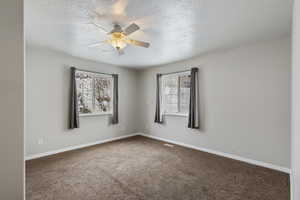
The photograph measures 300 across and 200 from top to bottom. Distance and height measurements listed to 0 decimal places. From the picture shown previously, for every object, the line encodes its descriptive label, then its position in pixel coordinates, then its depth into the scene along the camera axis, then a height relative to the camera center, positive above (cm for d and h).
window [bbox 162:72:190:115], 416 +16
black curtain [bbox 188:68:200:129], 365 -12
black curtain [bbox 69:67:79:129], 359 -20
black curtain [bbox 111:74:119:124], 455 -15
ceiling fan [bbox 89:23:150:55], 202 +95
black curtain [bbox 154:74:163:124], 455 -12
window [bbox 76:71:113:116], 397 +17
